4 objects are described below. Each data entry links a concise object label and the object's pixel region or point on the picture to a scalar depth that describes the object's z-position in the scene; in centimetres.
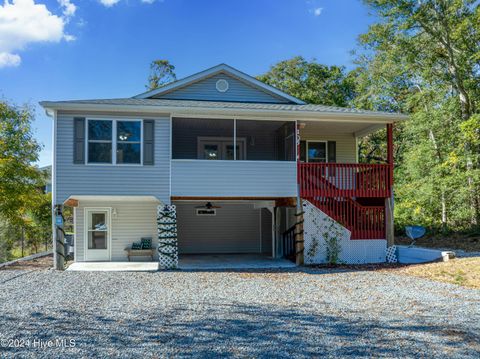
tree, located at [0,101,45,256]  1285
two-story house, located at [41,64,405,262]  1089
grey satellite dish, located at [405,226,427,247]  1327
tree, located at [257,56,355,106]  2441
